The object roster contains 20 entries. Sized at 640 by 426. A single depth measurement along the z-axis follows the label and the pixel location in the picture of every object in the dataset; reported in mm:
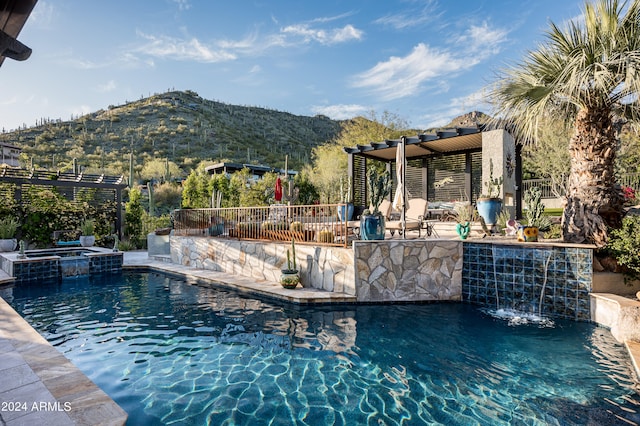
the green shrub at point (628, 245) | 4930
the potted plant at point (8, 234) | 11016
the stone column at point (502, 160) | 9961
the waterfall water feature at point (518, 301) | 5363
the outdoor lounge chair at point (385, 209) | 9937
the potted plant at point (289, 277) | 6891
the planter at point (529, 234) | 6140
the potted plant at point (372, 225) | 6613
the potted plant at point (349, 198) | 11693
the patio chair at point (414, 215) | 8602
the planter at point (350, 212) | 11580
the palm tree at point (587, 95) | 5004
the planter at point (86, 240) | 12406
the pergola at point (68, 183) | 12359
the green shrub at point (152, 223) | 14989
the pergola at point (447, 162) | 10297
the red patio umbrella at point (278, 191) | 11452
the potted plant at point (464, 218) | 7016
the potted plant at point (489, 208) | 8328
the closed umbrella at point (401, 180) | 7677
